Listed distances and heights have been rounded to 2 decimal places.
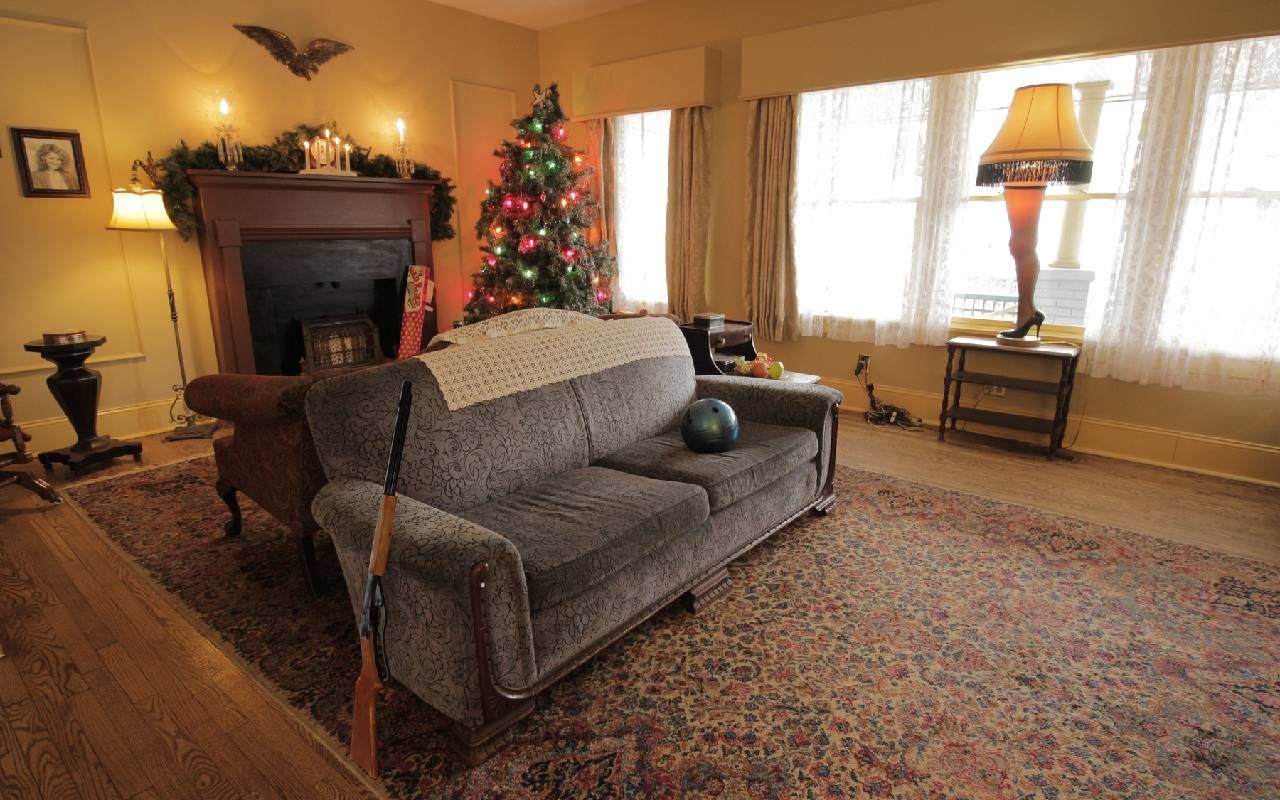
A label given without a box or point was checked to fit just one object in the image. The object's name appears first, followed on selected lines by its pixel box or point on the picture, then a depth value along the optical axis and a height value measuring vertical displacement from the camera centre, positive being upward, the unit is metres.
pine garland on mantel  4.14 +0.62
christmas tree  4.84 +0.24
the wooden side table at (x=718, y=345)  4.01 -0.53
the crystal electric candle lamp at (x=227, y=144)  4.27 +0.71
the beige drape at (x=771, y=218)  4.77 +0.31
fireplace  4.38 +0.01
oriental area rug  1.64 -1.23
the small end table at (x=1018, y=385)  3.79 -0.71
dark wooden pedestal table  3.63 -0.80
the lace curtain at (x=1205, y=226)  3.27 +0.20
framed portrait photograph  3.74 +0.52
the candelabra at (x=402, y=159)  5.21 +0.76
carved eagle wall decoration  4.55 +1.45
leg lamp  3.45 +0.57
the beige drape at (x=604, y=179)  5.84 +0.71
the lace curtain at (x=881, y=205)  4.17 +0.38
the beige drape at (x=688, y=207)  5.20 +0.42
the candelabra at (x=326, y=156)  4.70 +0.71
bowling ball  2.59 -0.65
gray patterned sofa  1.61 -0.77
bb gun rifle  1.47 -0.83
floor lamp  3.83 +0.24
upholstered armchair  2.21 -0.66
